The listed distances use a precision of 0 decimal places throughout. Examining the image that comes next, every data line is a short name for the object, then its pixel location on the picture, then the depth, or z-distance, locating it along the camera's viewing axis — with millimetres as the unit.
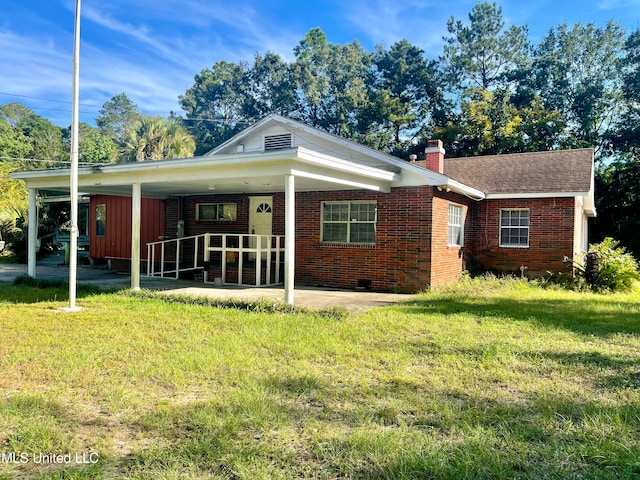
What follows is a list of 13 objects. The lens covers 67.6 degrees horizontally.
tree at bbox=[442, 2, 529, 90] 34906
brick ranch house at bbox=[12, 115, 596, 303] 10578
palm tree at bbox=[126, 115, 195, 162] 28812
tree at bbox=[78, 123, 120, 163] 54406
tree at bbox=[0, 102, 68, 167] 36344
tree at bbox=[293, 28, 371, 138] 37344
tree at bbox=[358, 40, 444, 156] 34688
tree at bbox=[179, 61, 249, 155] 44094
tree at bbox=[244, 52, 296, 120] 40844
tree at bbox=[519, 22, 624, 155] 28688
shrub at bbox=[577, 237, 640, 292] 12703
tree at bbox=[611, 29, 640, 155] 26859
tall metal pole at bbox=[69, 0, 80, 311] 8641
